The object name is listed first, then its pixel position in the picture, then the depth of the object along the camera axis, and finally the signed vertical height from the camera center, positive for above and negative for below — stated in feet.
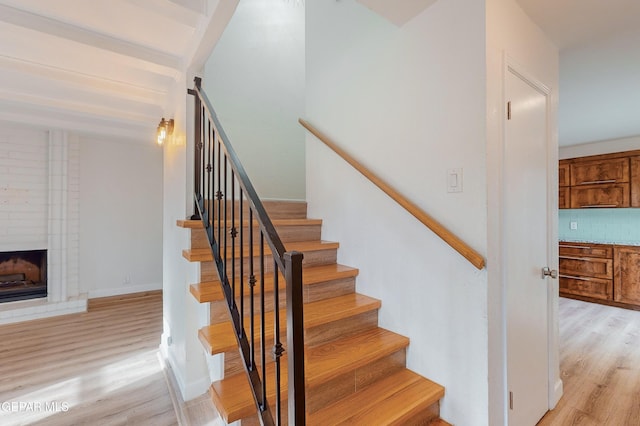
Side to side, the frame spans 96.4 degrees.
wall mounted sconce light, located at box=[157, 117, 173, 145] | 8.82 +2.68
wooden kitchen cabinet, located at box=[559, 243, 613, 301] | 13.79 -2.82
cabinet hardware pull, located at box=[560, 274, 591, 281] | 14.51 -3.26
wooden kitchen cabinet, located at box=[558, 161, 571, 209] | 15.47 +1.55
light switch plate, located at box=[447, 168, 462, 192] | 4.92 +0.61
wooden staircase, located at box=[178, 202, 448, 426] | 4.42 -2.52
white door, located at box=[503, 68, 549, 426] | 5.12 -0.66
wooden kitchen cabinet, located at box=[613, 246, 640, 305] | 13.05 -2.79
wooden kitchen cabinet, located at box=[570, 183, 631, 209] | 13.57 +0.93
